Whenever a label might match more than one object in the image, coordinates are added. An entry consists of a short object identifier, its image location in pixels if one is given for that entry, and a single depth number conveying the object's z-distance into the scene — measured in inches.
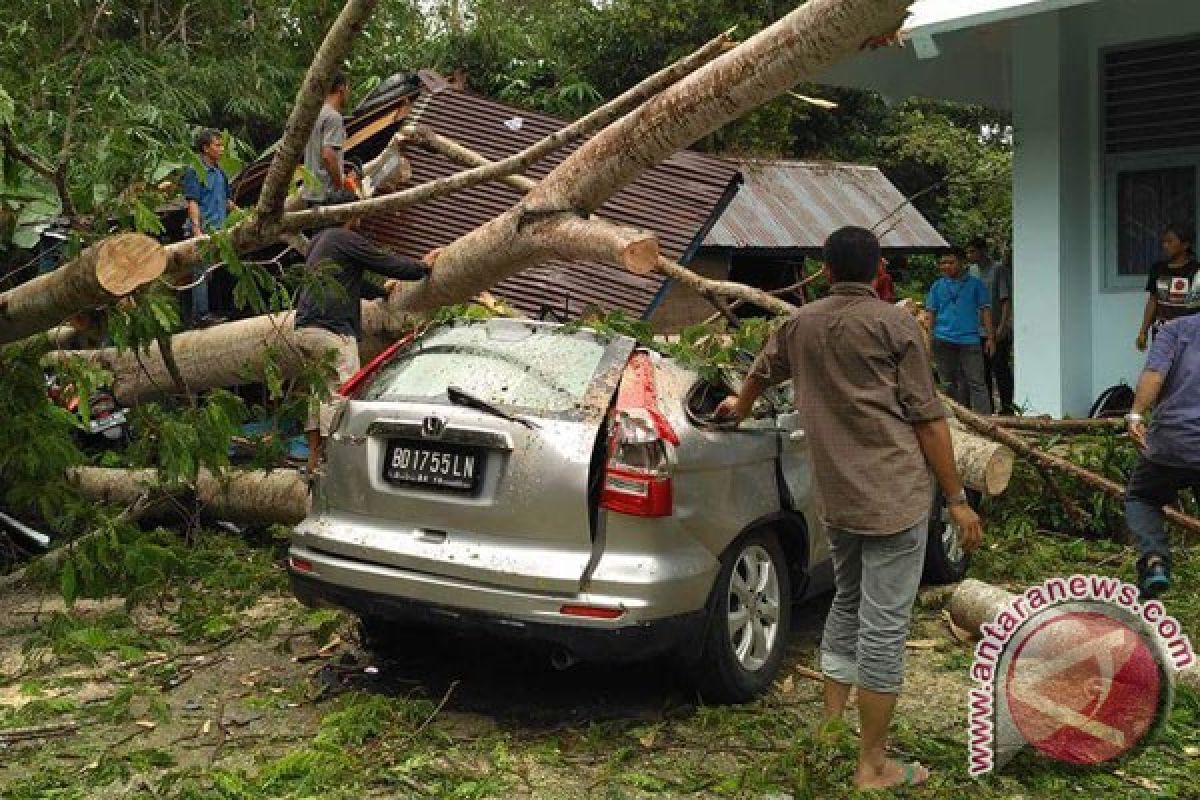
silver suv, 181.2
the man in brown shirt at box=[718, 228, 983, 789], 163.8
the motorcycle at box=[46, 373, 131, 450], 340.2
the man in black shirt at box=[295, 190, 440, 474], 275.1
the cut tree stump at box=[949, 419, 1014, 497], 249.0
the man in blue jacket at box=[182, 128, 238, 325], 370.3
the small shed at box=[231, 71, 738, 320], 392.5
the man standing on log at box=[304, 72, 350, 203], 305.9
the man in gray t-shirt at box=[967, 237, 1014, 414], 499.2
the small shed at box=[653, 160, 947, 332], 617.3
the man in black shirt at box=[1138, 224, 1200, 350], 354.9
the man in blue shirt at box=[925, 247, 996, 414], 459.8
